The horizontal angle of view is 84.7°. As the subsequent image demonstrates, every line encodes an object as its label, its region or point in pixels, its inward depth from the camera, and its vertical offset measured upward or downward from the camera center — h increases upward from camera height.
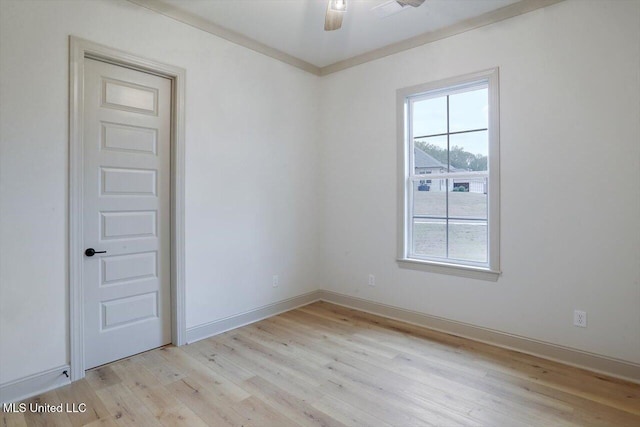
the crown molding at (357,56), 2.86 +1.70
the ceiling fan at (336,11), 2.21 +1.29
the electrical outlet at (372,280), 3.93 -0.76
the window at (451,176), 3.12 +0.35
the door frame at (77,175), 2.45 +0.26
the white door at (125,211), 2.62 +0.01
